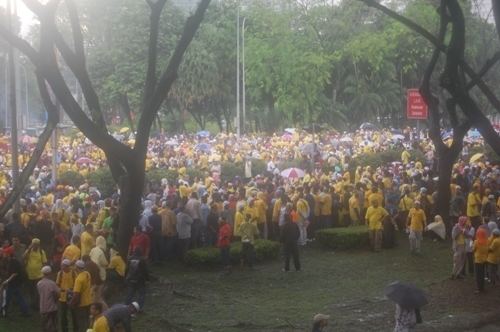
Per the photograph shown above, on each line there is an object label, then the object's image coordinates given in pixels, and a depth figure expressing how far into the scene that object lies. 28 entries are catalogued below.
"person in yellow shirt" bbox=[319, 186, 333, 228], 22.48
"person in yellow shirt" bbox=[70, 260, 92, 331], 12.78
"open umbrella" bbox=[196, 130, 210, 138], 52.40
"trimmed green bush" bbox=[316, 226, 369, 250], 20.97
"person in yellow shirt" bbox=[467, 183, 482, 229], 20.56
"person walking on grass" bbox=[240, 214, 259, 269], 18.70
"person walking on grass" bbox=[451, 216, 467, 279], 16.80
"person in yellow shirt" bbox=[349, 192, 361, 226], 22.42
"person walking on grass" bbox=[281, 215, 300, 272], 18.52
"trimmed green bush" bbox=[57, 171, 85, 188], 28.42
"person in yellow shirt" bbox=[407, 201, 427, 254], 19.38
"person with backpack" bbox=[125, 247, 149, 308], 14.34
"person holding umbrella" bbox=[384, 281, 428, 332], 11.21
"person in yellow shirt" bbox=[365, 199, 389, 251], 20.31
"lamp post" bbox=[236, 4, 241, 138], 45.31
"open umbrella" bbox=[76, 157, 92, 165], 33.28
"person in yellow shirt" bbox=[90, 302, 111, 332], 10.12
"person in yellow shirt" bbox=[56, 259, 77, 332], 13.32
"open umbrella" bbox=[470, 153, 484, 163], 31.54
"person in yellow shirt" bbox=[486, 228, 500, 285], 15.62
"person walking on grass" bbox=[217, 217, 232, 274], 18.44
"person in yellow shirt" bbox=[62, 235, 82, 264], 14.87
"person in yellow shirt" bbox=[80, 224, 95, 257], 15.60
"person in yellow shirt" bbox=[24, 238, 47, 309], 14.99
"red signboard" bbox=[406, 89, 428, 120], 34.25
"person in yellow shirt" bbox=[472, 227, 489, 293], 15.80
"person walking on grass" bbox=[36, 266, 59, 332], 12.95
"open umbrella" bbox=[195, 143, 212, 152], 40.53
